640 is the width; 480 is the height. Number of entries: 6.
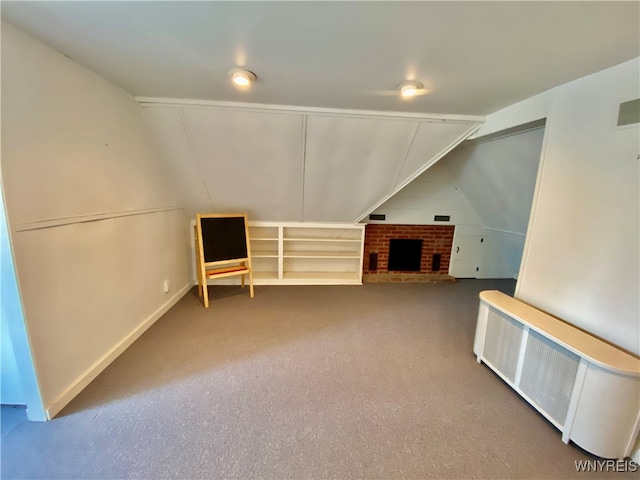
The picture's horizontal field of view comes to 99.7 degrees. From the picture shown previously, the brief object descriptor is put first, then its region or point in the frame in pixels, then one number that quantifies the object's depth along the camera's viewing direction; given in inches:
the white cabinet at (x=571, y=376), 53.2
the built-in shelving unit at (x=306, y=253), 153.9
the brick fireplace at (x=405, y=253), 167.0
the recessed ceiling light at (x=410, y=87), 73.4
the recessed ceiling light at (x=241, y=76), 68.2
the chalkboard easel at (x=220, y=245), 125.9
